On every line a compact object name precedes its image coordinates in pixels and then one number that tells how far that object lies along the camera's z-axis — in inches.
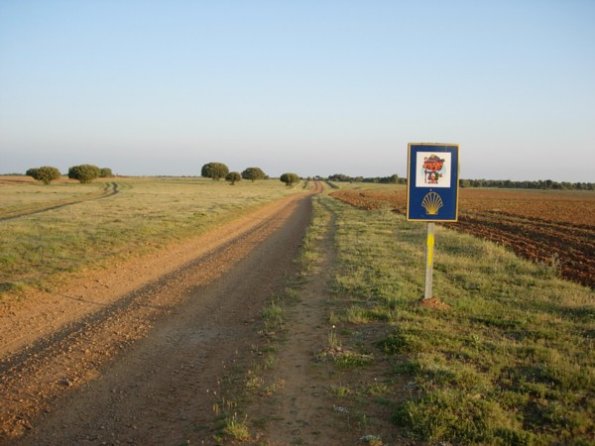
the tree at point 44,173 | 3828.7
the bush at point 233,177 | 5251.0
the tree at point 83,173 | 4087.1
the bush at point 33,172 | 3831.2
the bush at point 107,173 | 5533.5
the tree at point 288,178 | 5354.3
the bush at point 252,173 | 6072.8
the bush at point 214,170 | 5649.6
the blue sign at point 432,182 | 359.3
